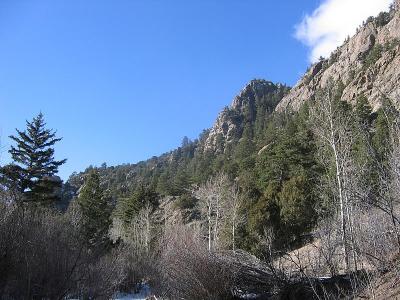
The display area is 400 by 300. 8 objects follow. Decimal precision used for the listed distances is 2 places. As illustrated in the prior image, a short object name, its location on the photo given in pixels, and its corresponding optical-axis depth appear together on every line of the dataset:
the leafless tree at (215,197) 38.81
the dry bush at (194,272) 9.98
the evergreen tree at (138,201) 47.70
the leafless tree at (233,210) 35.78
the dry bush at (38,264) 9.70
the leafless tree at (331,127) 19.11
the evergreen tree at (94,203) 39.74
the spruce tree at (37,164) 35.19
